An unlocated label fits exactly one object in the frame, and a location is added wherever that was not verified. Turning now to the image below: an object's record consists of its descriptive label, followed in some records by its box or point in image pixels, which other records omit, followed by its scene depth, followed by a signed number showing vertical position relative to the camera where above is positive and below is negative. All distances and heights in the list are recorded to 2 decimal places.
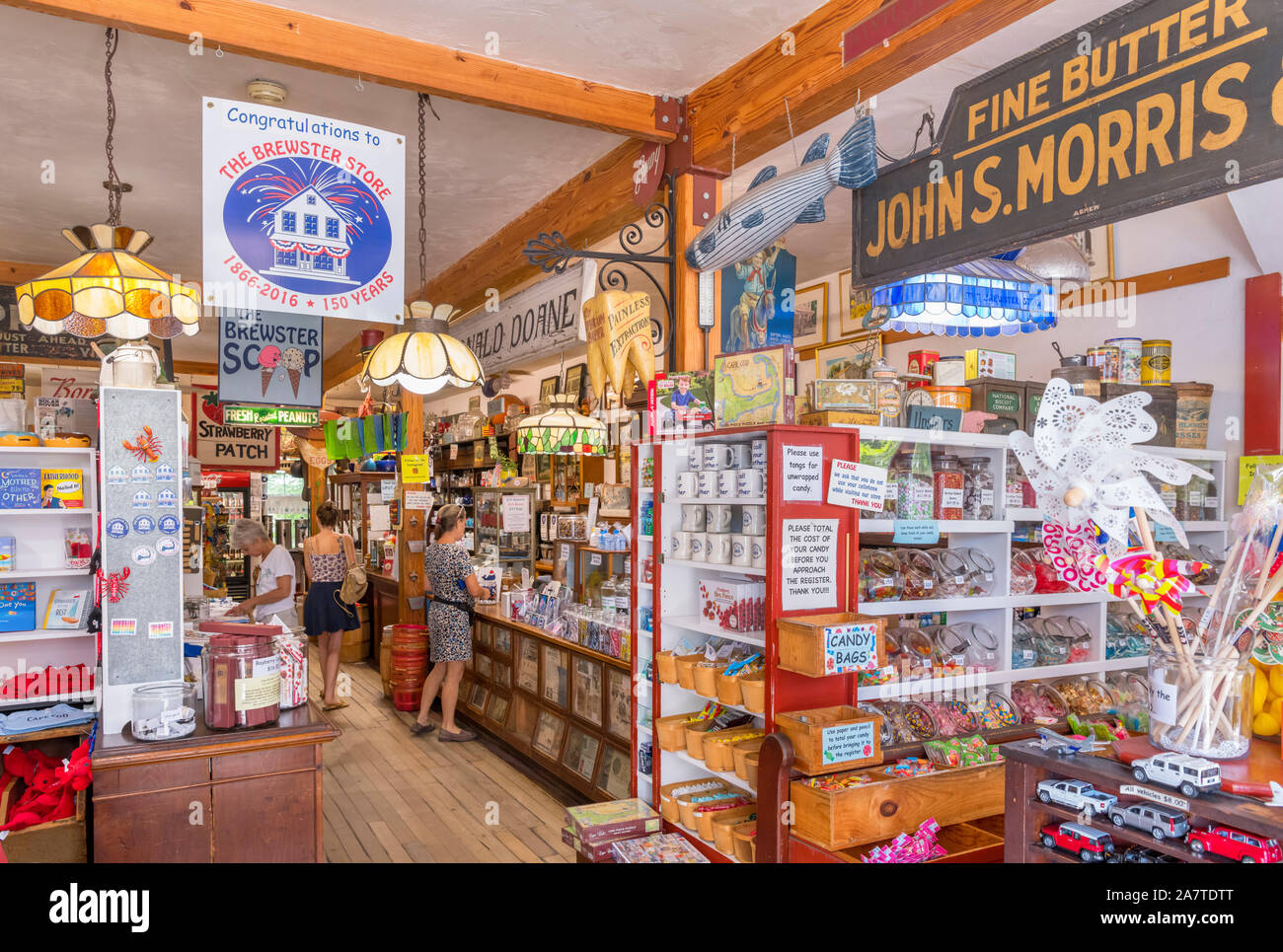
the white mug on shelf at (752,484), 3.33 -0.02
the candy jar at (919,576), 3.52 -0.40
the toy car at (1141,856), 1.86 -0.81
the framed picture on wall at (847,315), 6.10 +1.17
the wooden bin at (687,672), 3.56 -0.79
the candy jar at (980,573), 3.66 -0.40
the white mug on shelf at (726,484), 3.44 -0.02
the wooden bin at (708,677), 3.45 -0.79
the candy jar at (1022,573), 3.71 -0.41
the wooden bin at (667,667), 3.66 -0.79
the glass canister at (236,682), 3.29 -0.77
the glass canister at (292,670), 3.57 -0.79
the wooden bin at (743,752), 3.33 -1.05
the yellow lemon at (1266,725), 2.09 -0.59
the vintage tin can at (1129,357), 4.07 +0.57
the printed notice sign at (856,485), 3.22 -0.02
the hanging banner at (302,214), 3.15 +1.00
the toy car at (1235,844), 1.62 -0.70
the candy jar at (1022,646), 3.73 -0.73
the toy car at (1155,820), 1.76 -0.70
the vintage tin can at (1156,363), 4.12 +0.55
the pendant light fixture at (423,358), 3.90 +0.55
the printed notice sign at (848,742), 2.95 -0.90
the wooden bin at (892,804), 2.85 -1.12
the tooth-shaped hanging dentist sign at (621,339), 3.98 +0.64
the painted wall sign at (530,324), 4.98 +1.00
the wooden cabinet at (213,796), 3.09 -1.16
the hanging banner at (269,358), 6.64 +0.95
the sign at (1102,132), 1.82 +0.85
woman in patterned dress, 6.56 -0.97
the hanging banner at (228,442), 10.16 +0.45
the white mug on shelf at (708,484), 3.53 -0.02
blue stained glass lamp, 3.45 +0.72
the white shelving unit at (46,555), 4.31 -0.38
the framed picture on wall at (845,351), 5.14 +0.91
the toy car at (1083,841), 1.88 -0.80
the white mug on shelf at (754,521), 3.37 -0.16
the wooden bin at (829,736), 2.94 -0.88
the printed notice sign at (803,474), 3.16 +0.02
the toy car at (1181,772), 1.73 -0.59
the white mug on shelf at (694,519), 3.70 -0.17
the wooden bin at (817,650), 2.91 -0.59
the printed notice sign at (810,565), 3.16 -0.32
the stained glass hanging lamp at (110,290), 3.24 +0.72
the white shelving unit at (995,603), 3.40 -0.51
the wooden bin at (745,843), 3.27 -1.37
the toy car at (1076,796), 1.88 -0.70
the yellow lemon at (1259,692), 2.12 -0.52
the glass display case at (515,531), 8.26 -0.49
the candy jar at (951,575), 3.58 -0.40
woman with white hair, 6.73 -0.77
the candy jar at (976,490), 3.69 -0.05
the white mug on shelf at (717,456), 3.54 +0.09
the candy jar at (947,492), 3.57 -0.06
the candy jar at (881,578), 3.47 -0.40
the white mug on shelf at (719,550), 3.45 -0.28
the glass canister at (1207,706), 1.88 -0.50
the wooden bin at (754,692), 3.17 -0.78
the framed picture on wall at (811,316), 6.57 +1.25
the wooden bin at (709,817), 3.45 -1.34
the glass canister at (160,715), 3.21 -0.87
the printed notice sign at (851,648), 2.94 -0.58
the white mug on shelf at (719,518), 3.58 -0.16
